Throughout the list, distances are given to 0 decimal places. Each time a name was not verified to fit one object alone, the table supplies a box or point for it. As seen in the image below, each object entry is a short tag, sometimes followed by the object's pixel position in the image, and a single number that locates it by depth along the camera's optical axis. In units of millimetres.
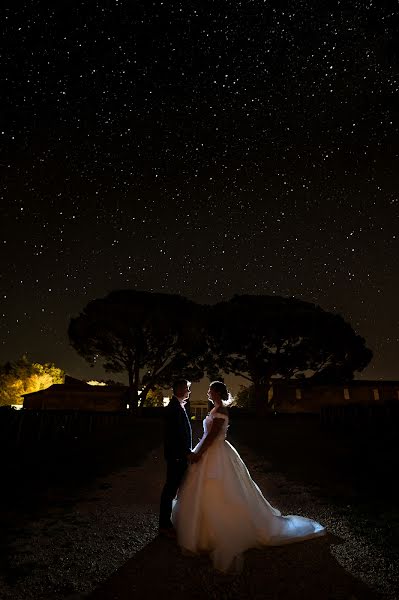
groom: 4586
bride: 4035
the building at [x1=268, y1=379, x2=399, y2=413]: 40875
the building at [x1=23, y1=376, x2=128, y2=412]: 39688
